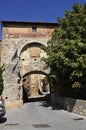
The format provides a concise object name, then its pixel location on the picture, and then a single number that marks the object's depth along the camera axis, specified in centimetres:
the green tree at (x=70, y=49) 884
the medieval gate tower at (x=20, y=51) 1275
